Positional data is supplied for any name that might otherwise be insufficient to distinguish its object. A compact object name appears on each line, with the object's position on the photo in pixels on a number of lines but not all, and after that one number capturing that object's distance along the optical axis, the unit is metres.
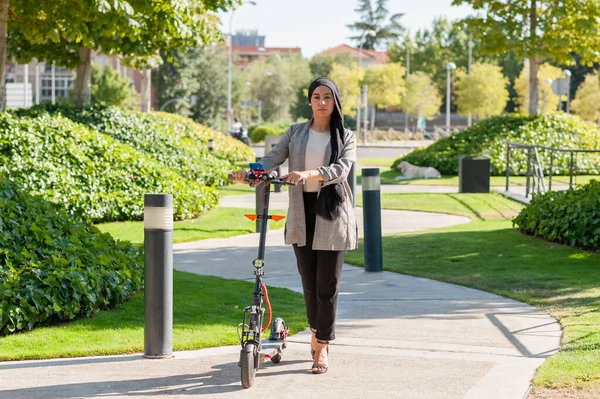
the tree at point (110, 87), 66.44
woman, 5.91
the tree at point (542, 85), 80.06
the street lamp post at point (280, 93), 87.74
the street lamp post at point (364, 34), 139.31
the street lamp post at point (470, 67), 89.53
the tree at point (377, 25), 147.25
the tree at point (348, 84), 83.19
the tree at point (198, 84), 70.81
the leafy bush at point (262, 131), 57.71
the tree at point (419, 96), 88.69
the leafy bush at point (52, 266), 6.99
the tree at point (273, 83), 93.75
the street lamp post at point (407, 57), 102.46
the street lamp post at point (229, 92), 59.78
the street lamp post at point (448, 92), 63.62
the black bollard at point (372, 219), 10.09
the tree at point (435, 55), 102.88
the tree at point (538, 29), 27.75
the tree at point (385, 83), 86.06
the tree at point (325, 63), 101.62
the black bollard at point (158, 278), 6.21
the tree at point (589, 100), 80.01
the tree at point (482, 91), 80.12
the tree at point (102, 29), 15.08
